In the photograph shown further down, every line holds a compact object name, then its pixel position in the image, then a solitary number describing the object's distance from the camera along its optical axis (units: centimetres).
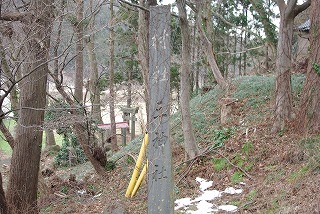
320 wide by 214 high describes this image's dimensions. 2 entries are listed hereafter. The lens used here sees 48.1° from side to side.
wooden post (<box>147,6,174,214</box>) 484
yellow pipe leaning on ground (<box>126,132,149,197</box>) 760
